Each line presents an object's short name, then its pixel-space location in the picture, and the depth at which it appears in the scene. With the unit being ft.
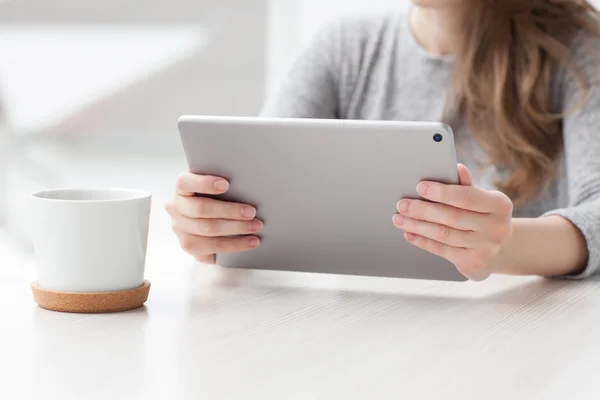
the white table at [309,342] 3.23
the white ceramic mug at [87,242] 3.78
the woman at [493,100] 4.41
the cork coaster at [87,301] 3.78
